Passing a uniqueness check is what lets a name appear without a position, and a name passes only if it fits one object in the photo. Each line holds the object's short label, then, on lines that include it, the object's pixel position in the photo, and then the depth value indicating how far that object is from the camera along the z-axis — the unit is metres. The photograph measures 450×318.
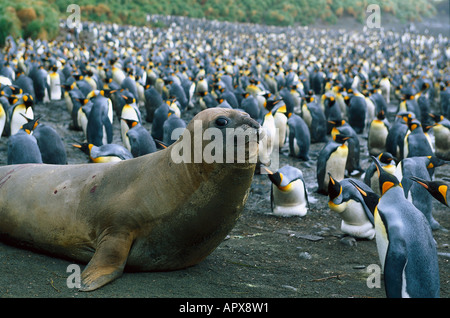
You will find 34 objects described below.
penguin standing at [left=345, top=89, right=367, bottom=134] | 11.87
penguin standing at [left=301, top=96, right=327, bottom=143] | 10.48
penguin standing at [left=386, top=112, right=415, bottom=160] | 8.67
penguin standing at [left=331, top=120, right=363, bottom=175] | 8.27
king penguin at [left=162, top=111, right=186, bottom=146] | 8.24
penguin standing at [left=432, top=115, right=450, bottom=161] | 9.30
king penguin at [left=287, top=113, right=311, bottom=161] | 8.98
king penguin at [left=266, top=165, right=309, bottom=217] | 6.09
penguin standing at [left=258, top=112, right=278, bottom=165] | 8.58
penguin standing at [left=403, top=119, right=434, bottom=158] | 7.80
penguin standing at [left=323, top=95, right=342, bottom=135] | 11.23
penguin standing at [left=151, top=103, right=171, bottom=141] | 9.76
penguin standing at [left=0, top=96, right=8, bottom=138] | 9.05
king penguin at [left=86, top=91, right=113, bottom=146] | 9.06
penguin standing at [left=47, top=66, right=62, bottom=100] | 14.66
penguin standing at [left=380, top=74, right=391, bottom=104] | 18.16
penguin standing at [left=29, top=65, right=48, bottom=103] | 13.97
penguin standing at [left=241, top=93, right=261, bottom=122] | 11.48
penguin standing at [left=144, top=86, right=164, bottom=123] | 12.07
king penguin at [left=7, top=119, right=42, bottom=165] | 5.91
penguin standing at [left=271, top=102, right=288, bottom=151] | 10.10
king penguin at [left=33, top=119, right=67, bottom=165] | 6.87
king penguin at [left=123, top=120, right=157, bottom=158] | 7.50
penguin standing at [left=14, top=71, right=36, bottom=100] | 12.66
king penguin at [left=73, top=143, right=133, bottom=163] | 6.02
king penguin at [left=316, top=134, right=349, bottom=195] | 7.32
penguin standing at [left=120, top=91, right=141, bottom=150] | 9.83
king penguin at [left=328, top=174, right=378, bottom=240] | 5.24
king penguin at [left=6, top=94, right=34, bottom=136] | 8.76
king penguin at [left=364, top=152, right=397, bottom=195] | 6.60
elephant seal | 3.15
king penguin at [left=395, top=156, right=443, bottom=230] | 5.67
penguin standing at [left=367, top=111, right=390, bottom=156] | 9.70
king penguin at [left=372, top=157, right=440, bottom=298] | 3.01
